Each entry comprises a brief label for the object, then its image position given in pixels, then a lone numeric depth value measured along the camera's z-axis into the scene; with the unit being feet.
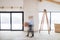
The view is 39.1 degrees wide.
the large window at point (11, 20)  27.20
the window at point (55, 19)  26.80
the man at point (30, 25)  18.84
